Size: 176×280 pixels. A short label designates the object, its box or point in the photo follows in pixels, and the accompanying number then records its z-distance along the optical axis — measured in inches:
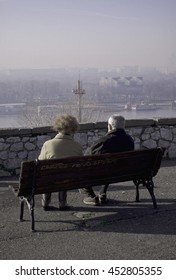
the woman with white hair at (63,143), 211.5
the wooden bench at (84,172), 190.2
